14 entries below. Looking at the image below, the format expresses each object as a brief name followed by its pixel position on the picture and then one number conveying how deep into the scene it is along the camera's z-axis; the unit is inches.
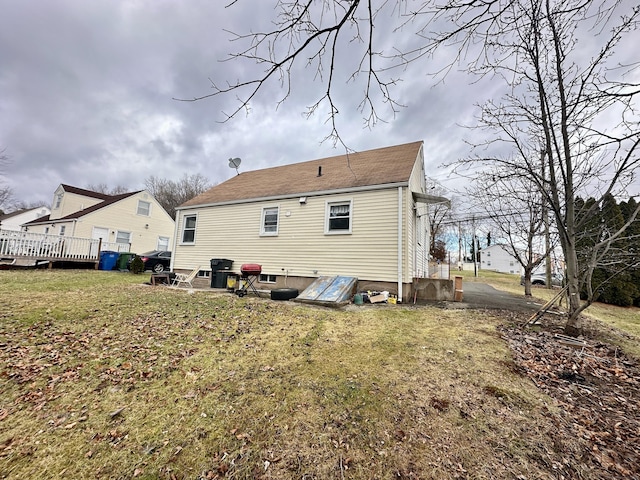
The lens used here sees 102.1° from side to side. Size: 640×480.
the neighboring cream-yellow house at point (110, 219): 798.5
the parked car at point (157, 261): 632.4
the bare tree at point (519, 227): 418.1
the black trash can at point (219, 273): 427.8
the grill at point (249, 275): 365.4
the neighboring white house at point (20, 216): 1545.3
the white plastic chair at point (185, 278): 441.9
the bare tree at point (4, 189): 653.1
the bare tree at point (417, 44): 97.3
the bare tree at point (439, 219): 981.2
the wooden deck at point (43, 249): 483.5
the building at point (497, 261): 1889.8
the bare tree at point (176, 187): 1430.9
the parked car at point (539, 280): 894.1
